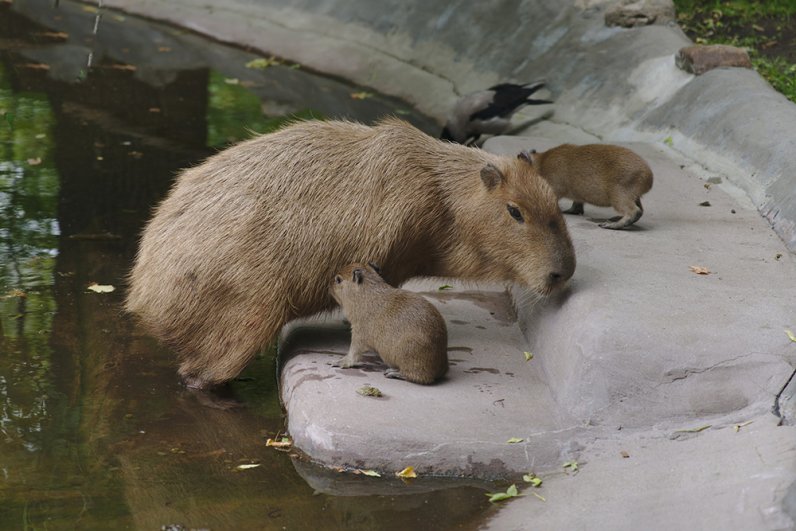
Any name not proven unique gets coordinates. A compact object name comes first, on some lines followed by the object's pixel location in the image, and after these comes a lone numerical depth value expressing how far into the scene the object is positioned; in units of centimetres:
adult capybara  1062
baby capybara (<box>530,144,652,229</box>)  1223
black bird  1994
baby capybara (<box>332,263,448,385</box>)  995
